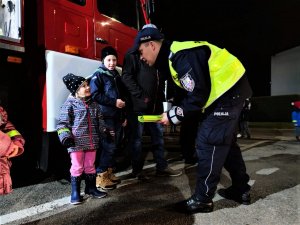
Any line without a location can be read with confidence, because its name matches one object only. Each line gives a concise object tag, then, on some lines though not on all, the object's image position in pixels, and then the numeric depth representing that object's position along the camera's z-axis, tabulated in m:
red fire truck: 3.28
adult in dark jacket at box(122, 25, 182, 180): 3.91
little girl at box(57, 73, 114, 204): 3.18
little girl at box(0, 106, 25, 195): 2.15
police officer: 2.64
